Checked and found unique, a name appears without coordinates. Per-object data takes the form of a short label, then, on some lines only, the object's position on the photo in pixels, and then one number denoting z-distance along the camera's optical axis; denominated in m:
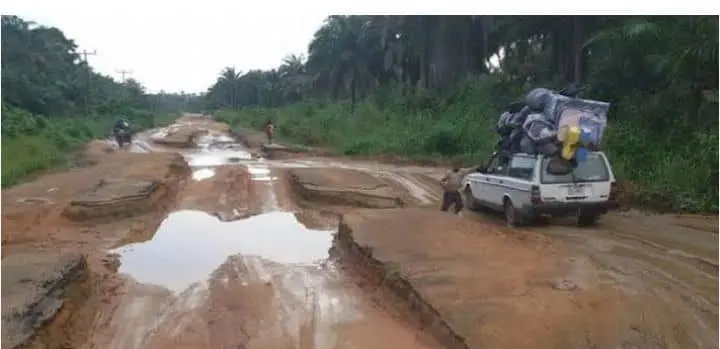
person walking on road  34.66
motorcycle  35.50
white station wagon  11.72
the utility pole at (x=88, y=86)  51.19
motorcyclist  35.52
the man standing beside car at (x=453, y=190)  13.69
